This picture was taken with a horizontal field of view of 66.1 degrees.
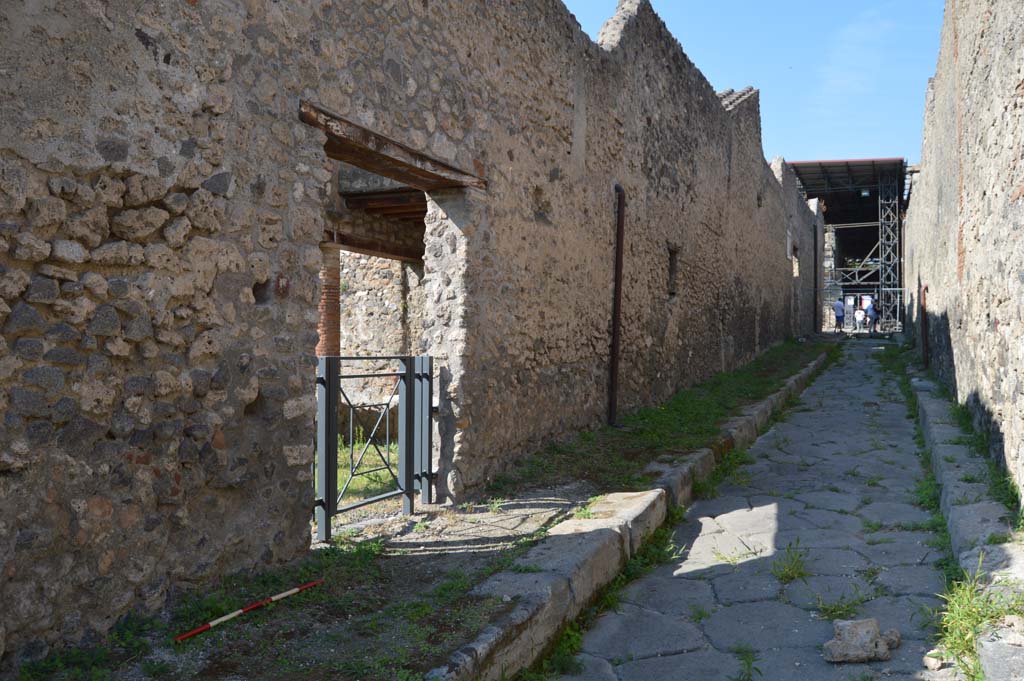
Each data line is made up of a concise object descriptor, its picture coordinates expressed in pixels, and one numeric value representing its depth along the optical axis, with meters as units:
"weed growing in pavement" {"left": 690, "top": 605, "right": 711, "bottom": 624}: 3.15
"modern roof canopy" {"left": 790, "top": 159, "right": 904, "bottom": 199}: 22.23
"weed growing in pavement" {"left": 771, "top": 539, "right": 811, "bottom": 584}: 3.48
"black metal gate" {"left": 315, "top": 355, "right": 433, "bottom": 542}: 3.59
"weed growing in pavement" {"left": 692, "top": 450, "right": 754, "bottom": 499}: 5.11
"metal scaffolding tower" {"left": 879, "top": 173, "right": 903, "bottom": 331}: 23.83
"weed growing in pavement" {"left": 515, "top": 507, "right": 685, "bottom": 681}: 2.78
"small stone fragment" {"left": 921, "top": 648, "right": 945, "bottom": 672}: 2.56
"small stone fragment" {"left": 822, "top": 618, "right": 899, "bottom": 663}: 2.66
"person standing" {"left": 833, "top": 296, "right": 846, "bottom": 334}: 21.08
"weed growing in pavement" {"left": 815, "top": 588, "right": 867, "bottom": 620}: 3.05
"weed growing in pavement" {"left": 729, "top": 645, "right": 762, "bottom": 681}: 2.63
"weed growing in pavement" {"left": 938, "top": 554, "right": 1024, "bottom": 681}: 2.54
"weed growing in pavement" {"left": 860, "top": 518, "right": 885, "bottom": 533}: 4.09
